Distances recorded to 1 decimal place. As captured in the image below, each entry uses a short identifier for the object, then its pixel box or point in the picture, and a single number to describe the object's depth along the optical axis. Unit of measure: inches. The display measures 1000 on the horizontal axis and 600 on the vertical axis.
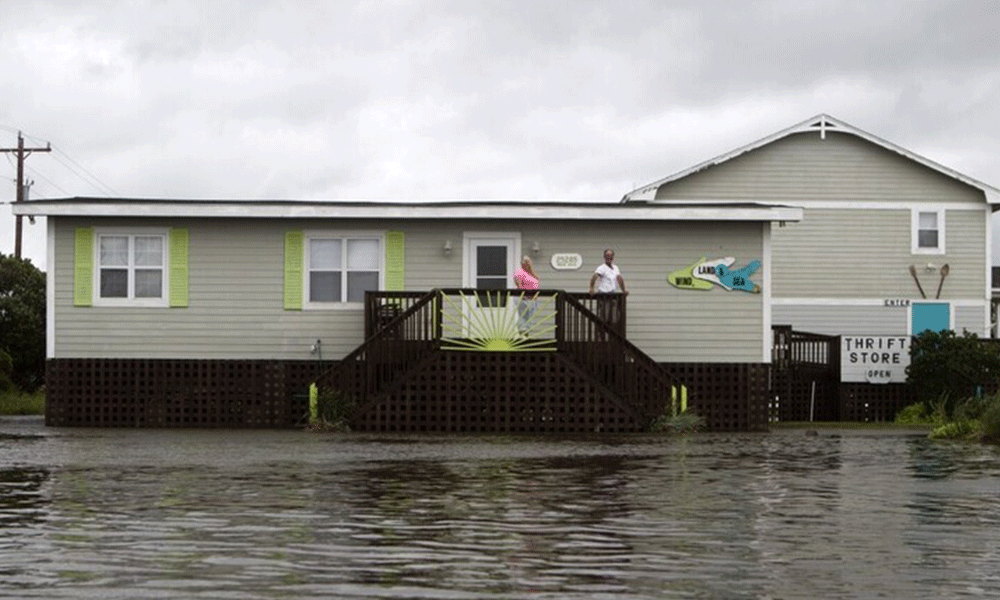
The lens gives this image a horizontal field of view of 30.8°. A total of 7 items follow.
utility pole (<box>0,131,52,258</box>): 2464.3
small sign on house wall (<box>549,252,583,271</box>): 1263.5
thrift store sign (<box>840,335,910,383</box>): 1518.2
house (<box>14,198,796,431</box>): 1235.9
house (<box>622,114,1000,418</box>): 1831.9
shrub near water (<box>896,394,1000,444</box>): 1048.2
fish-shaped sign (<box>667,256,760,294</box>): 1259.2
